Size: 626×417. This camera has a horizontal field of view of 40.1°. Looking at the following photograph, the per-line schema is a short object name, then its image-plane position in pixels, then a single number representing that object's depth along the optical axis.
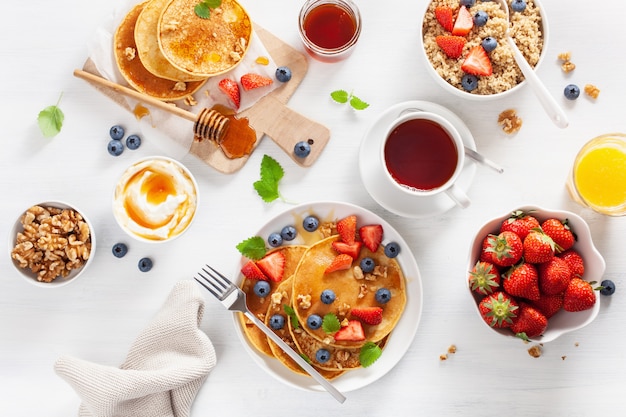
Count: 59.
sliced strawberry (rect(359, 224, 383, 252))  0.96
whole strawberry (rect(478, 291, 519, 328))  0.90
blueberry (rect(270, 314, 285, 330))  0.96
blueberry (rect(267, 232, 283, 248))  0.96
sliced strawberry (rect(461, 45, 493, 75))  0.94
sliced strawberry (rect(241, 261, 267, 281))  0.96
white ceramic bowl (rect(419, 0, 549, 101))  0.94
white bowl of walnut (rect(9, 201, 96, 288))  0.96
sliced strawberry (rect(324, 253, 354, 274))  0.95
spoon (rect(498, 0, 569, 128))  0.90
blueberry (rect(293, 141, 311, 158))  0.97
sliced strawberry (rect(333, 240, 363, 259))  0.96
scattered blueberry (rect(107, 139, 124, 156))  0.99
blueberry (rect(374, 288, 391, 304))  0.95
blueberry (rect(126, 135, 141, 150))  0.99
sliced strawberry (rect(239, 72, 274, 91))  0.98
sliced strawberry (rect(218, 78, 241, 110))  0.99
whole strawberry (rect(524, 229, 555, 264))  0.89
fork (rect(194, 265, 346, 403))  0.95
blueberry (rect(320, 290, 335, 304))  0.94
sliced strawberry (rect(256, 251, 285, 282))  0.97
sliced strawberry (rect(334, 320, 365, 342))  0.95
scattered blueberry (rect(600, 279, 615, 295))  0.98
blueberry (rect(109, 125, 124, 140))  0.99
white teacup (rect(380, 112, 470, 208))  0.93
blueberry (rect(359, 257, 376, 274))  0.95
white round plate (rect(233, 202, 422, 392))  0.96
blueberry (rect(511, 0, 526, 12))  0.95
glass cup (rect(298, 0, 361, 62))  0.98
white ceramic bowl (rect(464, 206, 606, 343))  0.91
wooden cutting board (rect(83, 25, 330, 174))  0.99
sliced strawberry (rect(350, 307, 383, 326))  0.95
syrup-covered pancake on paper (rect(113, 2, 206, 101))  0.98
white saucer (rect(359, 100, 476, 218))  0.96
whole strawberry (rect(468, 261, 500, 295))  0.91
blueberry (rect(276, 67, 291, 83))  0.98
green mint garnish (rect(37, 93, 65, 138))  1.00
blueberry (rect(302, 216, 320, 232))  0.96
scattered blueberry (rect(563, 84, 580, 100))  0.99
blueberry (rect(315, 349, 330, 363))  0.95
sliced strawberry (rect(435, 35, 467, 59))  0.94
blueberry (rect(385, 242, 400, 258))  0.96
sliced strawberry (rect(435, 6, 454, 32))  0.95
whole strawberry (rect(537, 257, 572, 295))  0.90
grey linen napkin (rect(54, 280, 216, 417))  0.95
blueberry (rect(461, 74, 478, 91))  0.94
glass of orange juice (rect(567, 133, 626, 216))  0.96
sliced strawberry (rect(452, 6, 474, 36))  0.95
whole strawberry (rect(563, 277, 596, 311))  0.90
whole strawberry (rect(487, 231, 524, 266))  0.90
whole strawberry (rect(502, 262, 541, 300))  0.89
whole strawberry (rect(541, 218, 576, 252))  0.92
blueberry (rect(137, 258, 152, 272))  0.99
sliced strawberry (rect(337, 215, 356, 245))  0.96
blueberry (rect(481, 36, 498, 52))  0.93
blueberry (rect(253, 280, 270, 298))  0.96
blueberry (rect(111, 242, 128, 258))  0.99
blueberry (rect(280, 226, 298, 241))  0.97
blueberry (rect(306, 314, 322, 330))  0.94
